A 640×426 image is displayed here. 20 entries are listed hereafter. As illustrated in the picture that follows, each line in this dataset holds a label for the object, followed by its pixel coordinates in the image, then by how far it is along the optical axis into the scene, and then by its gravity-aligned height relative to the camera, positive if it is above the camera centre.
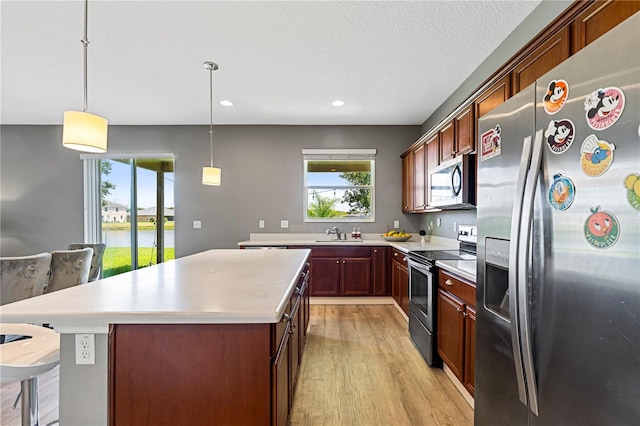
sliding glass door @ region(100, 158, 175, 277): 5.00 +0.06
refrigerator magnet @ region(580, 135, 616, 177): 0.83 +0.17
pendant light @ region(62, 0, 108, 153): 1.57 +0.45
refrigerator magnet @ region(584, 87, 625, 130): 0.80 +0.30
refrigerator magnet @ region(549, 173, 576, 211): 0.93 +0.07
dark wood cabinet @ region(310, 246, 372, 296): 4.12 -0.80
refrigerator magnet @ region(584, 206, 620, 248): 0.81 -0.04
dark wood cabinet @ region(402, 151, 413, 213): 4.34 +0.47
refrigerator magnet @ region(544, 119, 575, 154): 0.95 +0.26
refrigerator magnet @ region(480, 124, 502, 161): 1.34 +0.33
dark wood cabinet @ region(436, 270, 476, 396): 1.84 -0.77
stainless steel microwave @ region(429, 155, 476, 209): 2.57 +0.29
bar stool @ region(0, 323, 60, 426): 1.10 -0.57
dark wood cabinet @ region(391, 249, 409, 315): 3.39 -0.81
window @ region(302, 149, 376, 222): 4.86 +0.41
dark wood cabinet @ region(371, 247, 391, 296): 4.15 -0.85
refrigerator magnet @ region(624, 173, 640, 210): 0.76 +0.06
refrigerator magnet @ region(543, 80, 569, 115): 0.98 +0.40
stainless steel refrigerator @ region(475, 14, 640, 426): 0.78 -0.09
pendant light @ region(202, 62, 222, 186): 3.05 +0.40
